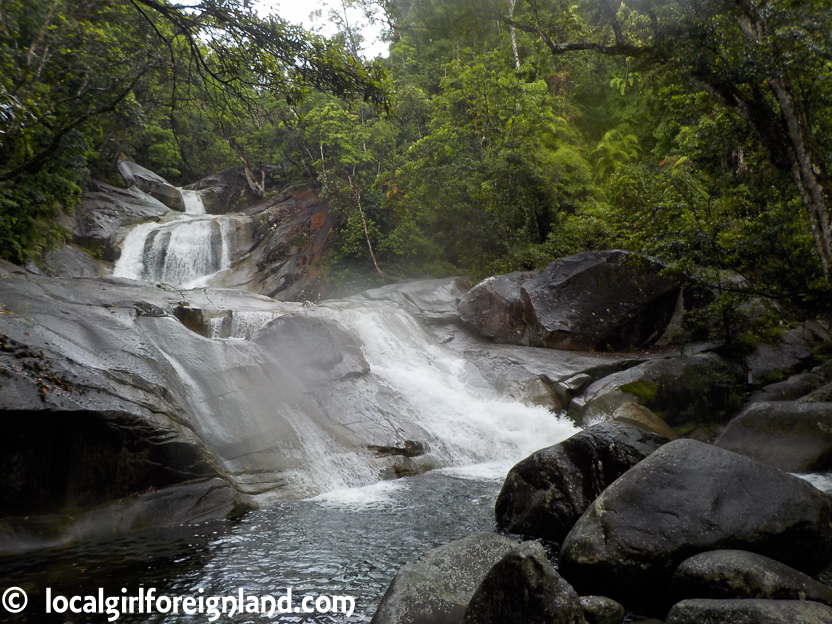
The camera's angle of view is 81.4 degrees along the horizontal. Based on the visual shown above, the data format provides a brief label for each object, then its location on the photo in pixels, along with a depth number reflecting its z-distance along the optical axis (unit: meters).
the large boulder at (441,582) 3.74
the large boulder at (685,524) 4.14
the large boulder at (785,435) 7.59
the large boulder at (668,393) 10.56
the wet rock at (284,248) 22.56
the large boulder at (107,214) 20.88
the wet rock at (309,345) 10.48
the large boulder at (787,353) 12.04
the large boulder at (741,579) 3.56
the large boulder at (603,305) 14.27
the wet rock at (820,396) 8.88
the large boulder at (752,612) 3.14
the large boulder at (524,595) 3.30
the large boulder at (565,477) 5.73
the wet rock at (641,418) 9.42
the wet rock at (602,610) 3.64
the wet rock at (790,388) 10.50
